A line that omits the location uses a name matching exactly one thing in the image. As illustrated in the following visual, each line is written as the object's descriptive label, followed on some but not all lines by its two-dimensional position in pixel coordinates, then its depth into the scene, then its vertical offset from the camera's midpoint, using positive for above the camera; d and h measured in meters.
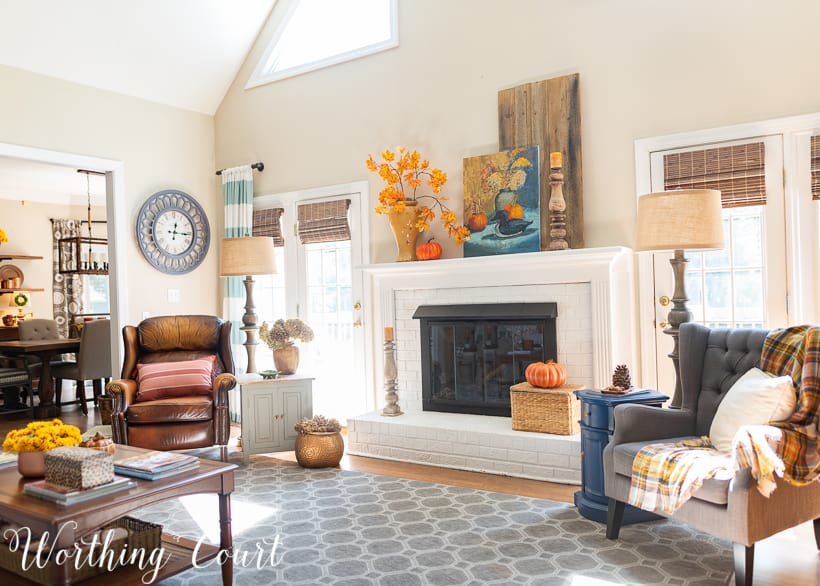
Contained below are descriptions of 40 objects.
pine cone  3.25 -0.46
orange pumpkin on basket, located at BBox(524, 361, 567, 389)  3.96 -0.53
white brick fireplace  3.94 -0.35
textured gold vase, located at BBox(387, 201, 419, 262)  4.78 +0.47
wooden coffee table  2.10 -0.71
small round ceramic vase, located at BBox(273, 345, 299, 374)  4.71 -0.46
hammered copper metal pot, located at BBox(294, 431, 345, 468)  4.19 -1.00
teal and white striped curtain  5.87 +0.70
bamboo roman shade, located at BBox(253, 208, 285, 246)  5.78 +0.65
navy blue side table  3.12 -0.74
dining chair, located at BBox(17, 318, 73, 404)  7.66 -0.32
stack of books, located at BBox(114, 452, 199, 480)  2.49 -0.65
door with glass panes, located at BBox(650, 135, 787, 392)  3.74 +0.11
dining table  6.45 -0.51
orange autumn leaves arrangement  4.66 +0.78
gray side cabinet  4.42 -0.79
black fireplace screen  4.35 -0.42
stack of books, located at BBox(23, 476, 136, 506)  2.22 -0.66
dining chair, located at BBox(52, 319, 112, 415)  6.45 -0.59
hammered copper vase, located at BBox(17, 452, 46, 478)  2.51 -0.62
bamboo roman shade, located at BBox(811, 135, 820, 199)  3.59 +0.63
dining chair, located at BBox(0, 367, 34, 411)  6.43 -0.79
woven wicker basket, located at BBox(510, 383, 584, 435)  3.86 -0.73
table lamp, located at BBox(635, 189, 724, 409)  3.29 +0.32
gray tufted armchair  2.33 -0.70
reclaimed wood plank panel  4.29 +1.10
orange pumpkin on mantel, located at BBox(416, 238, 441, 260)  4.70 +0.29
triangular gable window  5.29 +2.20
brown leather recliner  4.11 -0.71
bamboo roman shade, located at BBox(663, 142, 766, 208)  3.77 +0.66
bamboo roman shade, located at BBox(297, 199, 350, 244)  5.34 +0.61
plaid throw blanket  2.31 -0.65
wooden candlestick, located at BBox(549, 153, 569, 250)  4.21 +0.50
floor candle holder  4.62 -0.66
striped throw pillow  4.35 -0.54
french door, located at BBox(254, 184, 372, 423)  5.32 -0.06
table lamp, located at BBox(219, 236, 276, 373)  4.89 +0.30
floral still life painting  4.38 +0.60
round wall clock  5.66 +0.60
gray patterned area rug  2.59 -1.12
